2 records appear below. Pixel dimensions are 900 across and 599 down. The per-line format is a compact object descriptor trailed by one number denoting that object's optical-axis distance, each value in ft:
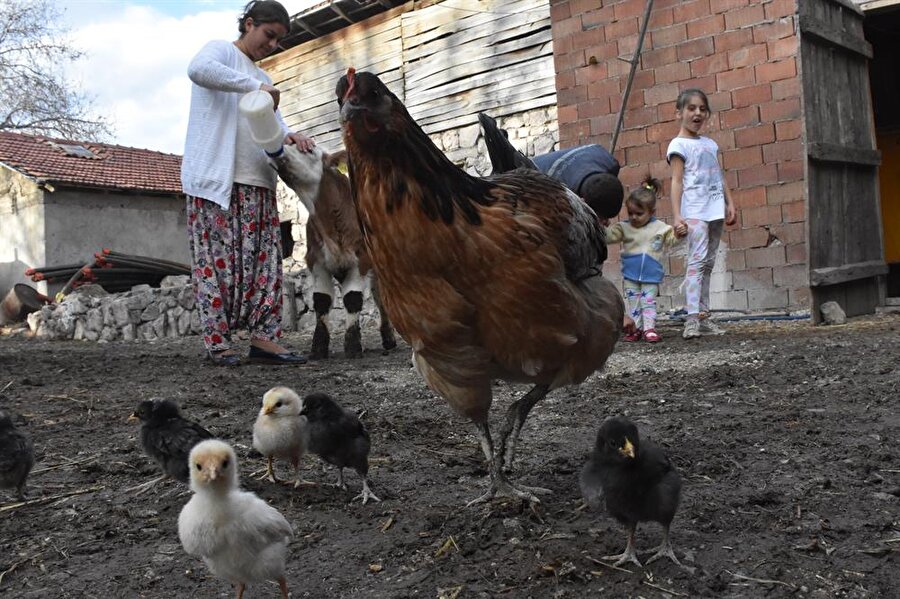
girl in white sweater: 19.84
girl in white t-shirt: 24.58
